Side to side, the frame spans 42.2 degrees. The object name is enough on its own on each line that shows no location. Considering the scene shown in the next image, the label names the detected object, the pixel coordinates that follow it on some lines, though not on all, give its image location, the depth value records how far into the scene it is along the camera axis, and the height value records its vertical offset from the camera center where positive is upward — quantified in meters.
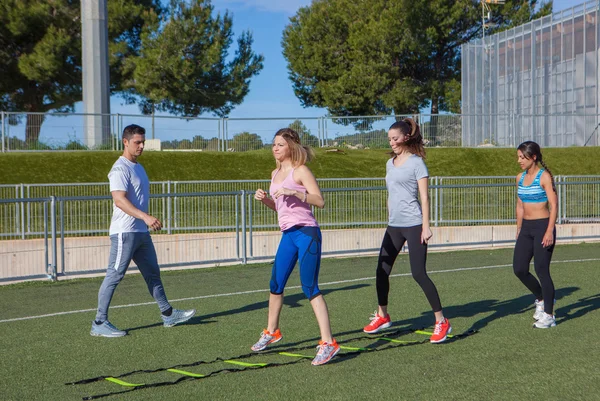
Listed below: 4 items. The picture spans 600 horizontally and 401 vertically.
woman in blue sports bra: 7.30 -0.44
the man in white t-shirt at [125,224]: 6.98 -0.35
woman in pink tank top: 5.87 -0.31
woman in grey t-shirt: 6.63 -0.17
